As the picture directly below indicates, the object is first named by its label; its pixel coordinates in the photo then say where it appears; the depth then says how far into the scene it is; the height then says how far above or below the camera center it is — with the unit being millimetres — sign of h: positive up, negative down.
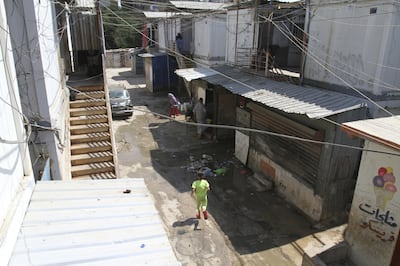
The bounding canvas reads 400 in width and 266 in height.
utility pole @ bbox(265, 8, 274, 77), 11639 -674
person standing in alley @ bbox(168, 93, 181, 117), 19281 -4424
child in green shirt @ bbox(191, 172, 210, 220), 8956 -4436
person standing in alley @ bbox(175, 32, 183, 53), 22828 -589
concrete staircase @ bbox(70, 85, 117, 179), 8211 -2949
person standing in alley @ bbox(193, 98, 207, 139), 16078 -4021
